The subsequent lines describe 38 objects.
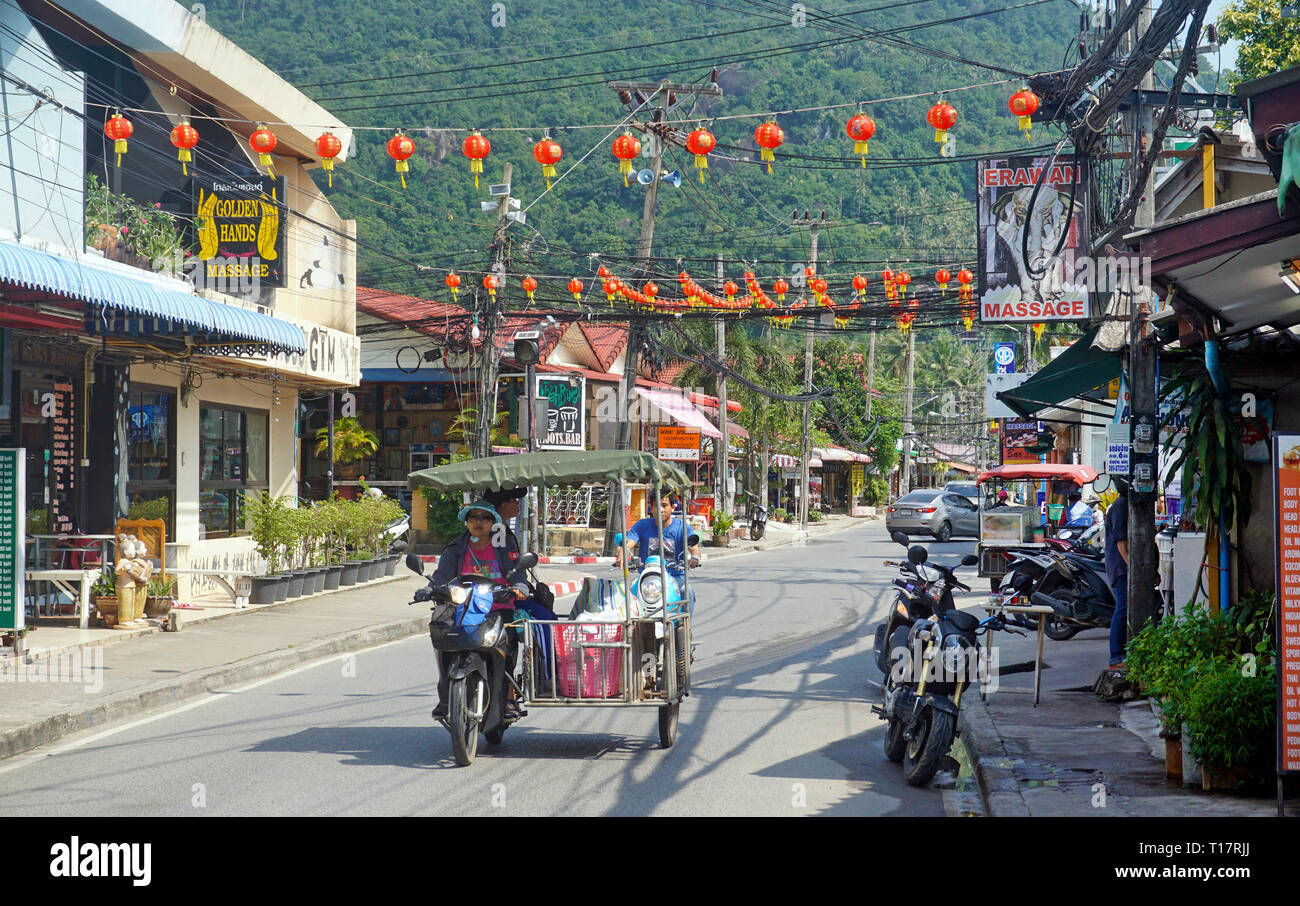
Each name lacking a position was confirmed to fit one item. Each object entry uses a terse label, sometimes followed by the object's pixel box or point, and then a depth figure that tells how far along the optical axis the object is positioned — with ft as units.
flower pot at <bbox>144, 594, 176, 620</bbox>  46.39
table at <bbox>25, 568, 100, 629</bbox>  43.70
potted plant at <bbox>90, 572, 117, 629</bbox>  44.39
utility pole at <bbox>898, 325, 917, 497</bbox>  207.92
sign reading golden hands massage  57.41
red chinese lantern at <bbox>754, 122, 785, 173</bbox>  43.68
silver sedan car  124.47
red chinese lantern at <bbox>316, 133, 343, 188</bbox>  43.47
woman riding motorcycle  27.89
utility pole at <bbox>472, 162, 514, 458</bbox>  76.59
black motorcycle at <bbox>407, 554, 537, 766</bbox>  25.66
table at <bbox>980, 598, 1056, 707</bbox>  31.60
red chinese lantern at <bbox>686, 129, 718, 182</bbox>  45.01
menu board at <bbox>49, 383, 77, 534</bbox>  50.08
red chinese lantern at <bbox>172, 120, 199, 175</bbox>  47.09
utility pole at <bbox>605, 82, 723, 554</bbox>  87.40
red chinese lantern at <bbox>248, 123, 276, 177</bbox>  46.29
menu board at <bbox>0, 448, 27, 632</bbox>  37.19
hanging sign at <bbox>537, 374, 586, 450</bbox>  87.71
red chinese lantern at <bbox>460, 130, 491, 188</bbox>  43.95
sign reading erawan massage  42.22
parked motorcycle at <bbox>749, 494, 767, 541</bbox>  116.57
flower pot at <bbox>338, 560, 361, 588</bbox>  65.05
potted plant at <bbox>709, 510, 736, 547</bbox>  108.88
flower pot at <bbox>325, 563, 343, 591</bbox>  62.49
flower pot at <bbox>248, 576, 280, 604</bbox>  55.01
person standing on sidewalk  35.27
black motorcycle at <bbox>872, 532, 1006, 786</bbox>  24.36
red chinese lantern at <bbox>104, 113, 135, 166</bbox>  46.01
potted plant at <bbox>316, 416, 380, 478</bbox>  100.63
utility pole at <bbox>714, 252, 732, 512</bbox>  113.91
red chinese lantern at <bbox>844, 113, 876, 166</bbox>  40.52
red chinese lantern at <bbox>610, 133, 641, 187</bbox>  44.73
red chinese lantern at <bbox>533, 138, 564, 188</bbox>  45.34
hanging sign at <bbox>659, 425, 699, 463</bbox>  96.99
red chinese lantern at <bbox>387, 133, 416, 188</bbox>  44.35
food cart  69.46
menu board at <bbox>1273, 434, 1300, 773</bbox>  18.08
